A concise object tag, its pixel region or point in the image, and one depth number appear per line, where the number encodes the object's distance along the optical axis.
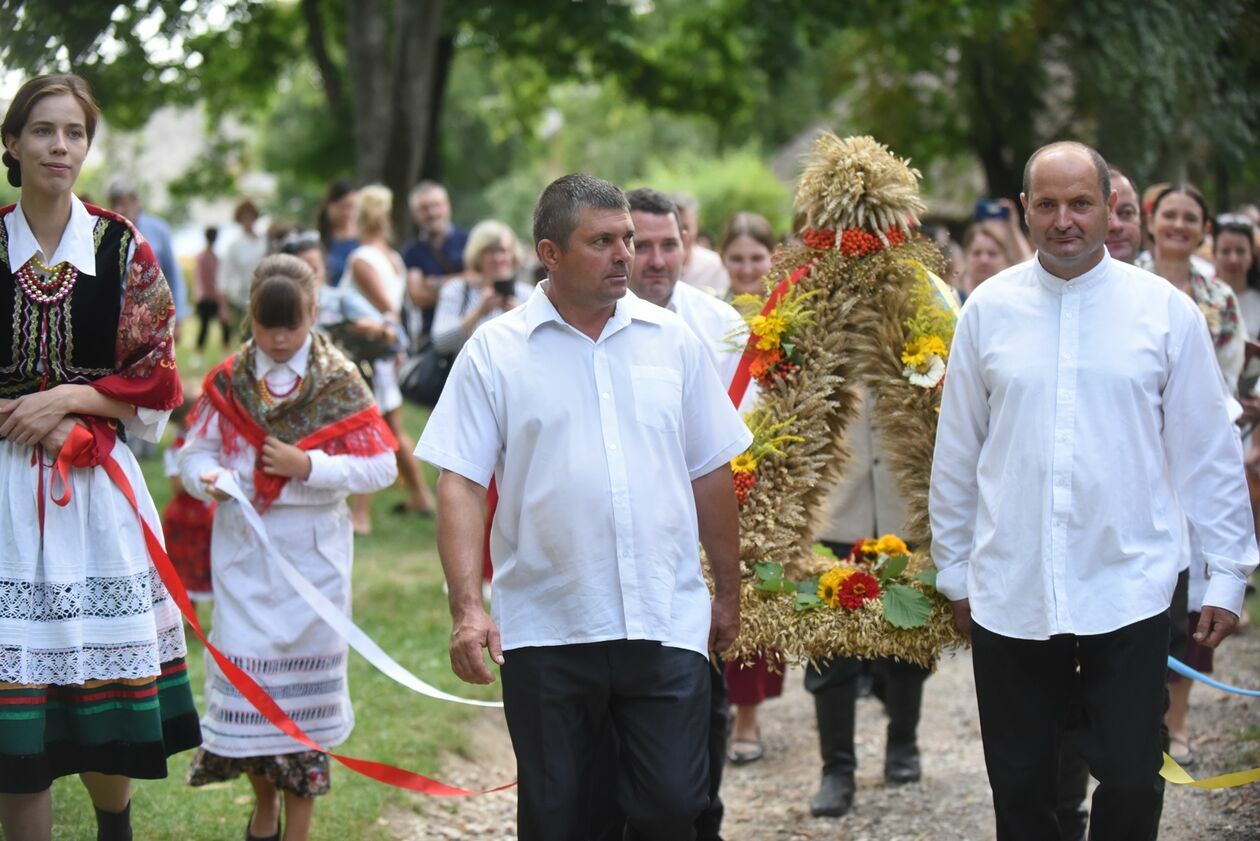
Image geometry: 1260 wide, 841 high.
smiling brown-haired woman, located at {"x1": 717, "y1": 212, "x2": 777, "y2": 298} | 7.70
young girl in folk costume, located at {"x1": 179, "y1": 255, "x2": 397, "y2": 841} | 5.60
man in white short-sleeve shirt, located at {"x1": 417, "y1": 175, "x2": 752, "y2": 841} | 4.32
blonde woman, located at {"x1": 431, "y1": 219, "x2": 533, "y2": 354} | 9.80
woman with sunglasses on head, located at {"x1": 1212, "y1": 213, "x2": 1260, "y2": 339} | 8.39
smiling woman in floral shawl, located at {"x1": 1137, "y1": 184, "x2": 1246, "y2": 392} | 6.73
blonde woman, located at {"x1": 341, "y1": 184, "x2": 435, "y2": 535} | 10.47
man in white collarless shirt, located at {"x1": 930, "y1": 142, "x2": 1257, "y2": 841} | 4.35
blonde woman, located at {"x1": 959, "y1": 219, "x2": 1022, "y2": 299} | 8.73
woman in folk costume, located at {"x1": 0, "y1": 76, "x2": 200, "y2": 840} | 4.49
